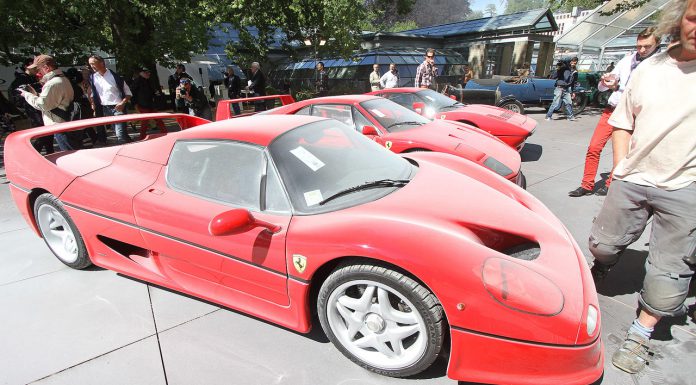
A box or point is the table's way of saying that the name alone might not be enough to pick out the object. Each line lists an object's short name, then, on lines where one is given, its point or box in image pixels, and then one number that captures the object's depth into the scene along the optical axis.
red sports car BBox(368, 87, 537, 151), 5.41
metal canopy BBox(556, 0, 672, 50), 16.22
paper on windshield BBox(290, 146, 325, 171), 2.12
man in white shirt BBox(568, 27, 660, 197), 3.46
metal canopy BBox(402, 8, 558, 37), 18.45
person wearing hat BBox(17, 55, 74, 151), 4.45
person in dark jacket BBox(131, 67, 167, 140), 7.38
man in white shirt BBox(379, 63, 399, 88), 9.91
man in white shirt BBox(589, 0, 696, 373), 1.70
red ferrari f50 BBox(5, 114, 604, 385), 1.52
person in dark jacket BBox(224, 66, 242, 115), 10.15
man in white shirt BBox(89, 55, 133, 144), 5.77
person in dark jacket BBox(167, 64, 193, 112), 8.48
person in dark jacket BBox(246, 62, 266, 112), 8.59
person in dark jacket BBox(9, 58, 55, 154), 7.56
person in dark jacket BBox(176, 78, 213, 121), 7.24
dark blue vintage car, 10.70
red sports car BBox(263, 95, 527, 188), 3.84
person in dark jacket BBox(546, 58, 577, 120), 9.18
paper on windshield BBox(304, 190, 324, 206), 1.97
